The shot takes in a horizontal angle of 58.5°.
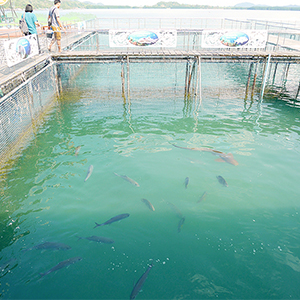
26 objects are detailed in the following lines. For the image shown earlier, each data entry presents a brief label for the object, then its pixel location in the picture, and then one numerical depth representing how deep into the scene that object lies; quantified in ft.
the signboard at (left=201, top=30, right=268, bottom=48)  59.67
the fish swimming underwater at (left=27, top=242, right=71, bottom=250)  22.35
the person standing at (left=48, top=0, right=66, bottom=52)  48.73
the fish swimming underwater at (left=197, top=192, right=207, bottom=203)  28.87
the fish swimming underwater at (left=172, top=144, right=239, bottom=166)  35.76
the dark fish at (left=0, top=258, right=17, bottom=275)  20.59
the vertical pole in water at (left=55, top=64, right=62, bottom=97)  60.72
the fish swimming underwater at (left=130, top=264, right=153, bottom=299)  18.62
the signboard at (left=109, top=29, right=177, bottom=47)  58.65
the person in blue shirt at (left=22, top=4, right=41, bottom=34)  44.47
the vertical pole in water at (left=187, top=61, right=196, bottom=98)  61.46
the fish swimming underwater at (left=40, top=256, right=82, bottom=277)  20.45
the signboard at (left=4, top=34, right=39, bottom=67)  35.95
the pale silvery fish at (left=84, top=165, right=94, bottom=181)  32.31
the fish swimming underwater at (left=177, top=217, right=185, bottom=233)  24.92
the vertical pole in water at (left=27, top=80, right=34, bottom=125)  43.21
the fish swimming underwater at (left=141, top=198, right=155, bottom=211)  27.45
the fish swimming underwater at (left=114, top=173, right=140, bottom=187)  31.14
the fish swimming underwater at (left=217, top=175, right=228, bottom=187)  31.17
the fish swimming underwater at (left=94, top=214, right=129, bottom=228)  25.19
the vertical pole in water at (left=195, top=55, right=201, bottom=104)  57.00
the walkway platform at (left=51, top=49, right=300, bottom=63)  56.59
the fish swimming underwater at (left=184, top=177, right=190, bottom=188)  31.29
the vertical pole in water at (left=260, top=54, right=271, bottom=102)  58.10
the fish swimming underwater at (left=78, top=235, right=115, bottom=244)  23.04
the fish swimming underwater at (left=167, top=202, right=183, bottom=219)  26.45
